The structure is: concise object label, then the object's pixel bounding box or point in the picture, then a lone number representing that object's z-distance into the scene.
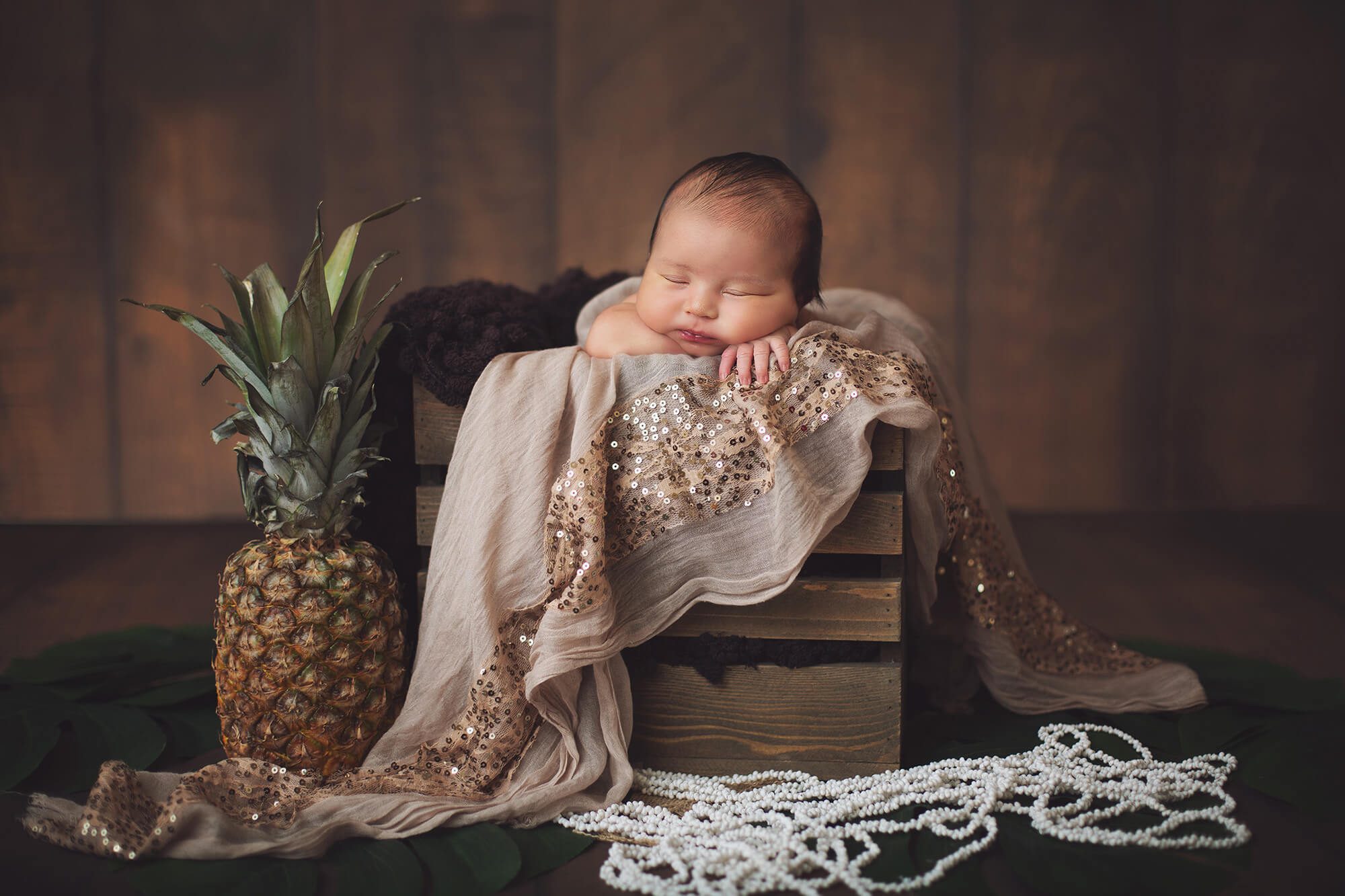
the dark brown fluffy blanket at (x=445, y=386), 1.57
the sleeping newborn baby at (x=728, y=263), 1.63
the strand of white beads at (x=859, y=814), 1.30
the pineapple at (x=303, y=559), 1.48
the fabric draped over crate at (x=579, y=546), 1.45
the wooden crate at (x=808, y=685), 1.54
